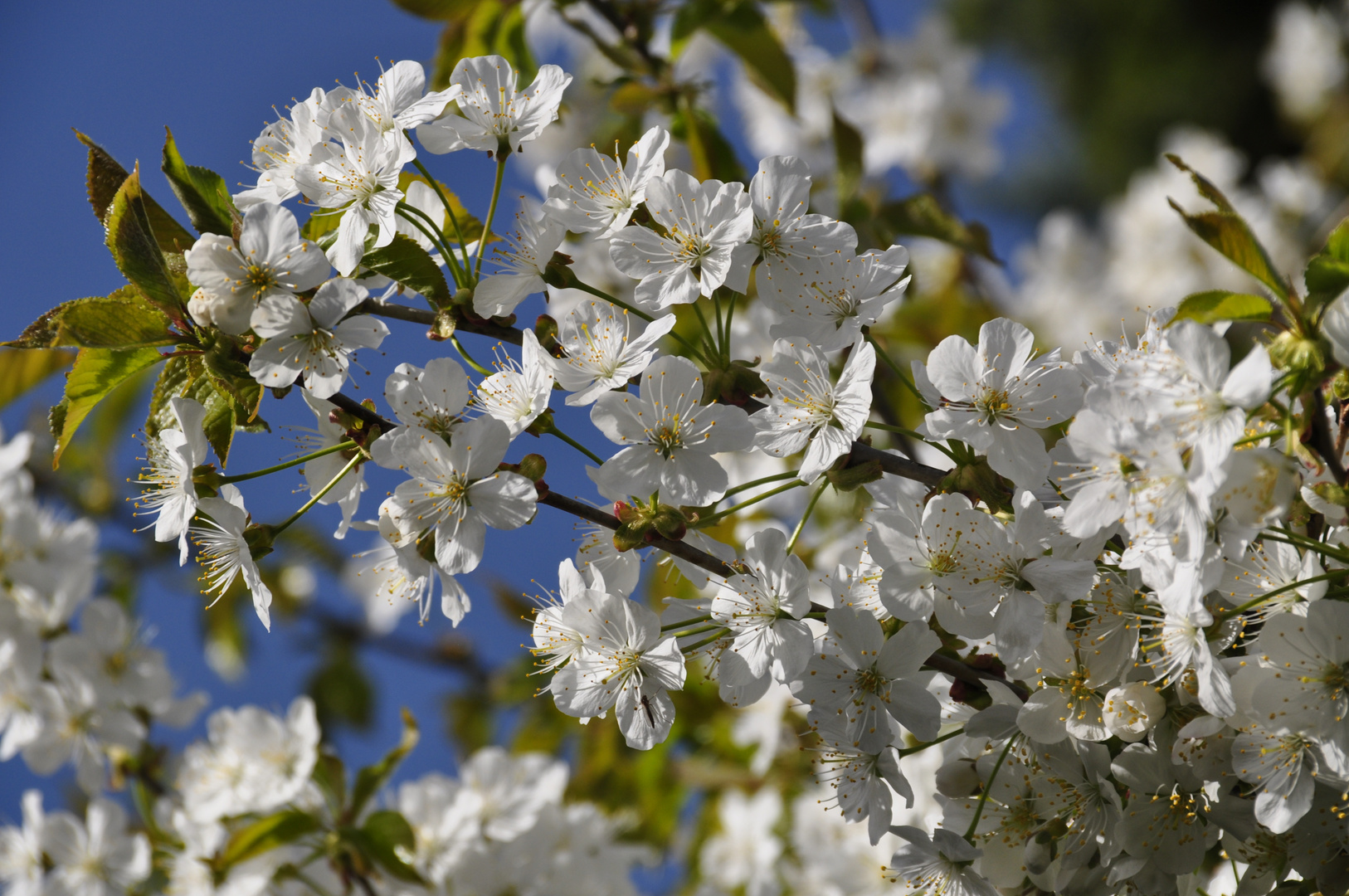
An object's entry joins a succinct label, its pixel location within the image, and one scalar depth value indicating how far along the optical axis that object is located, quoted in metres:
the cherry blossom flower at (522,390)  1.16
